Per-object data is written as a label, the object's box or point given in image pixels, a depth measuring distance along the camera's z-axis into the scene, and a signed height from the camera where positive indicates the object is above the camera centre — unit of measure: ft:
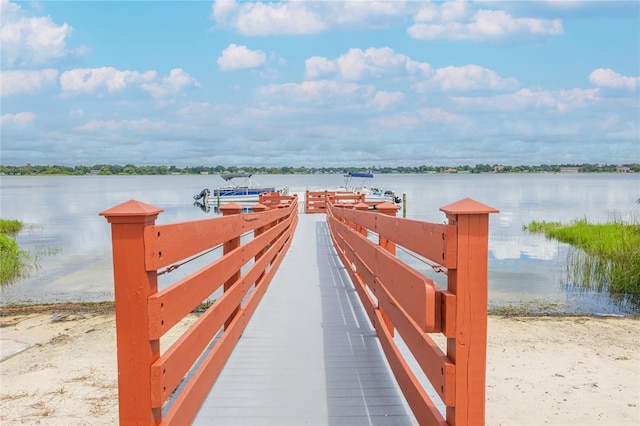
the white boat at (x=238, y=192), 171.66 -4.72
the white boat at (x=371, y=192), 142.82 -4.59
